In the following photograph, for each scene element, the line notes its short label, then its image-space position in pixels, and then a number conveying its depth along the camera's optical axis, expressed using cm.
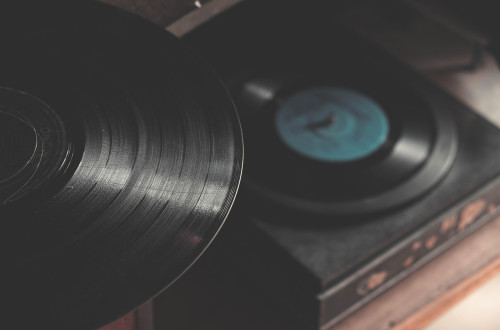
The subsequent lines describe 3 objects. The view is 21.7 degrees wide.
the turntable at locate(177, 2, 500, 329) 98
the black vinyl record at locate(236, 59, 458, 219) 99
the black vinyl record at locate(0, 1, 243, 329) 74
